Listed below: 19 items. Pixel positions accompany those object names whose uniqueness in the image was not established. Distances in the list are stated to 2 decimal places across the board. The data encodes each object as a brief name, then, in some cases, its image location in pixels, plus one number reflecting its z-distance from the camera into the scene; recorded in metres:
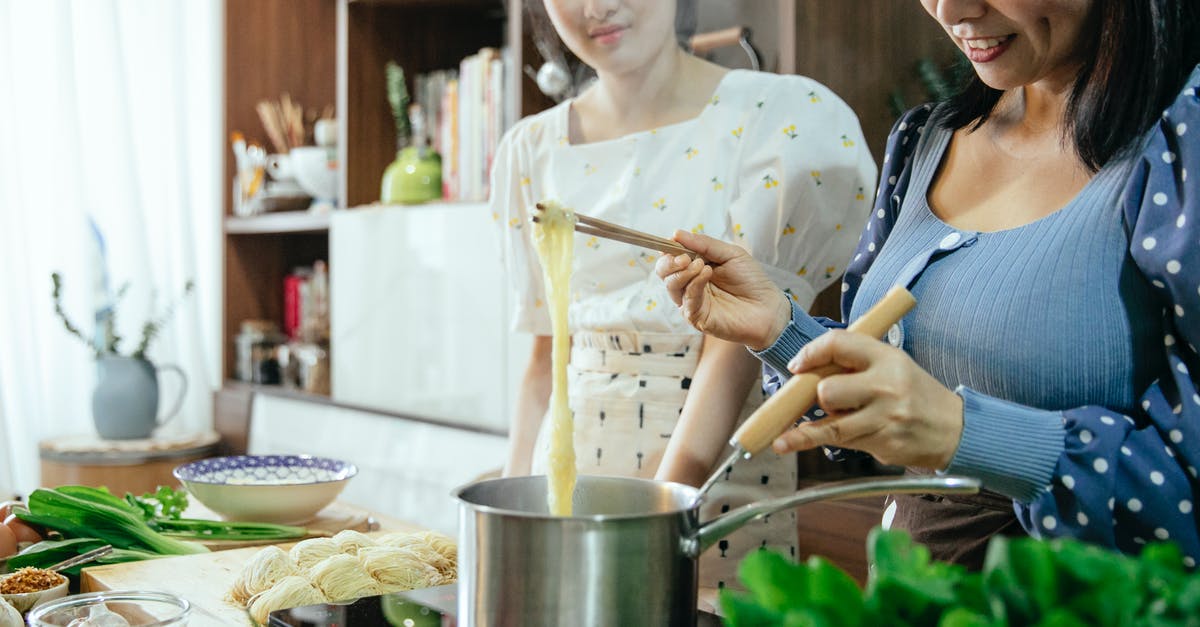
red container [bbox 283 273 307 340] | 3.36
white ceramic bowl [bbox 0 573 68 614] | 1.06
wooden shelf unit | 2.99
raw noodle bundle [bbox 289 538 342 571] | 1.11
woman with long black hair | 0.81
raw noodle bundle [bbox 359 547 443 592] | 1.08
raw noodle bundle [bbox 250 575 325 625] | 1.01
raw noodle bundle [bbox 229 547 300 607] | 1.08
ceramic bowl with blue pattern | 1.48
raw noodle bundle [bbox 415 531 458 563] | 1.18
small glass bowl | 0.94
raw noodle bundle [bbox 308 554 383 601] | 1.04
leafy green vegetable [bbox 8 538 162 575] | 1.22
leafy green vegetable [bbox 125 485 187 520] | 1.49
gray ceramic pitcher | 3.07
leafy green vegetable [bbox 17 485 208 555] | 1.32
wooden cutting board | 1.10
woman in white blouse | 1.52
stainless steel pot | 0.72
